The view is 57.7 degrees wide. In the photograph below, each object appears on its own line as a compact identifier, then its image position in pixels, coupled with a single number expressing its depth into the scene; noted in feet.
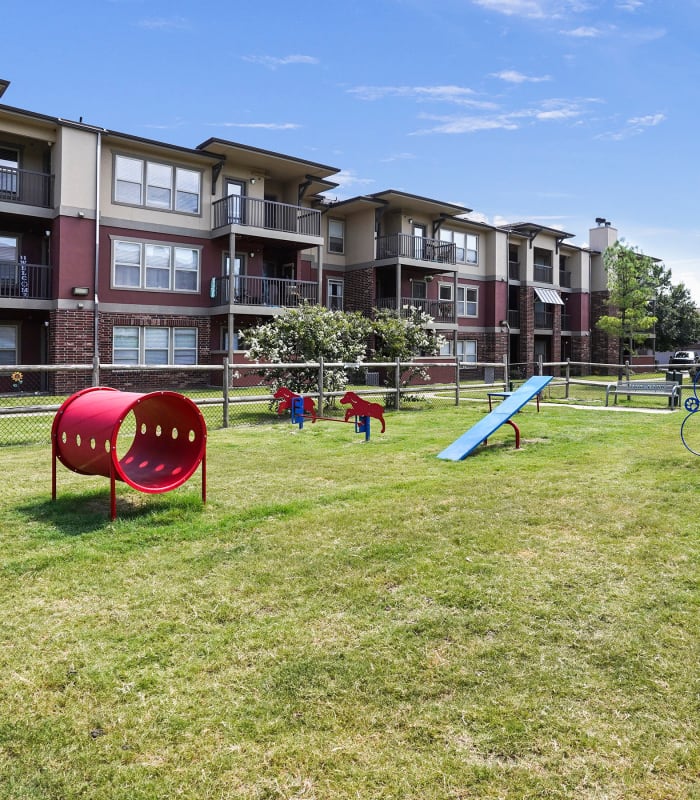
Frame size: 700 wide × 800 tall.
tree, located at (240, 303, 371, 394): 46.52
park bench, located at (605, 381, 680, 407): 52.39
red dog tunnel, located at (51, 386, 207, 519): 18.40
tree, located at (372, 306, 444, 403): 59.06
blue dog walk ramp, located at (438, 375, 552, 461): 29.15
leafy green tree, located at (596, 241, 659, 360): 111.65
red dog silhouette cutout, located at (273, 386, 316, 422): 41.16
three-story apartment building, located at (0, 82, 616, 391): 66.44
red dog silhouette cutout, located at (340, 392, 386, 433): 34.22
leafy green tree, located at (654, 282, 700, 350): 159.33
